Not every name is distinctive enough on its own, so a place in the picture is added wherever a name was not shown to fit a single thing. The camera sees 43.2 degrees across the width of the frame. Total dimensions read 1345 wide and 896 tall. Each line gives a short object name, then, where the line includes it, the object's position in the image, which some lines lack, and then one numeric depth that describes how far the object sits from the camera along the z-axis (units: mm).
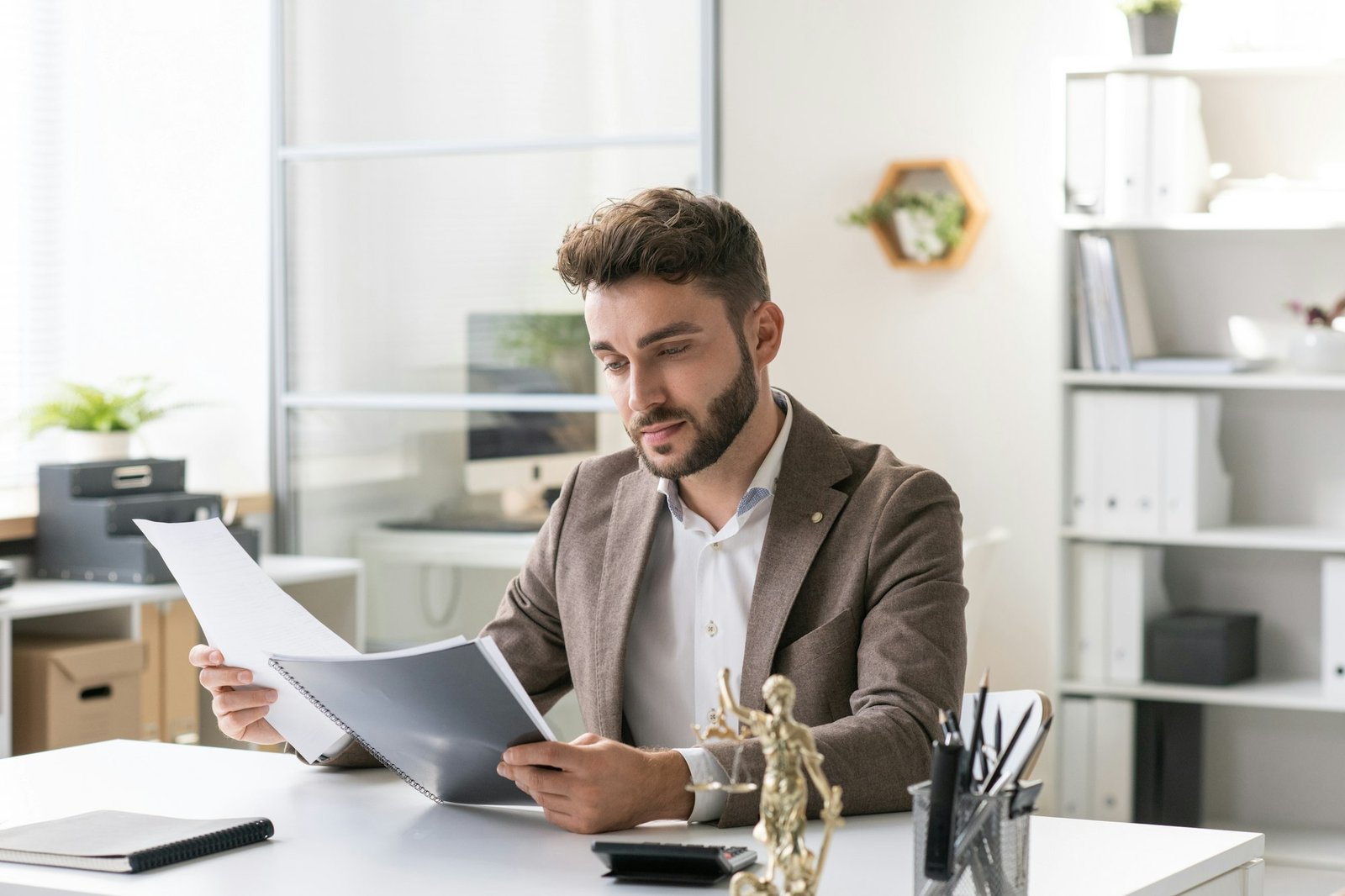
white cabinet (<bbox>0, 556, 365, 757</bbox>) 3645
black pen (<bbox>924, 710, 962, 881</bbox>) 1257
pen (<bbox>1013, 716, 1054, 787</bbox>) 1468
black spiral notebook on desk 1549
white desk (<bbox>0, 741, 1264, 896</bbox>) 1486
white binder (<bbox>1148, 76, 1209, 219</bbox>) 3840
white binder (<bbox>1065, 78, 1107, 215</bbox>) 3912
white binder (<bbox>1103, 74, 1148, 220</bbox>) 3857
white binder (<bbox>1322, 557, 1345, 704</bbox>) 3781
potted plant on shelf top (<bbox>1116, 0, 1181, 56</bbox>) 3883
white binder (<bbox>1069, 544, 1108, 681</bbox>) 3973
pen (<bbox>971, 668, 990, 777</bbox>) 1270
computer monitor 4691
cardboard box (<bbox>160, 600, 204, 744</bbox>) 4039
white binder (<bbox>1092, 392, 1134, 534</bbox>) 3926
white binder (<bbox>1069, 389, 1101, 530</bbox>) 3947
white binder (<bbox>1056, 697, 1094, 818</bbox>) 3979
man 1879
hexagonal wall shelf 4234
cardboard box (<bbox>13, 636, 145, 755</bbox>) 3699
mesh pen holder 1292
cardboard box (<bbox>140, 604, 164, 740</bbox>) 3979
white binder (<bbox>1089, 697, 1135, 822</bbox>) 3947
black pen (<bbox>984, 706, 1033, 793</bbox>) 1311
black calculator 1455
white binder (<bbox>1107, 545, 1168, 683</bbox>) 3938
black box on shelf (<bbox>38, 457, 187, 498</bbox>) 4098
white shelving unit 3965
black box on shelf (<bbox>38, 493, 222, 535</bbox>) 4055
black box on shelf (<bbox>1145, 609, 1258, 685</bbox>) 3842
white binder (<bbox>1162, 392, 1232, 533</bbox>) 3850
